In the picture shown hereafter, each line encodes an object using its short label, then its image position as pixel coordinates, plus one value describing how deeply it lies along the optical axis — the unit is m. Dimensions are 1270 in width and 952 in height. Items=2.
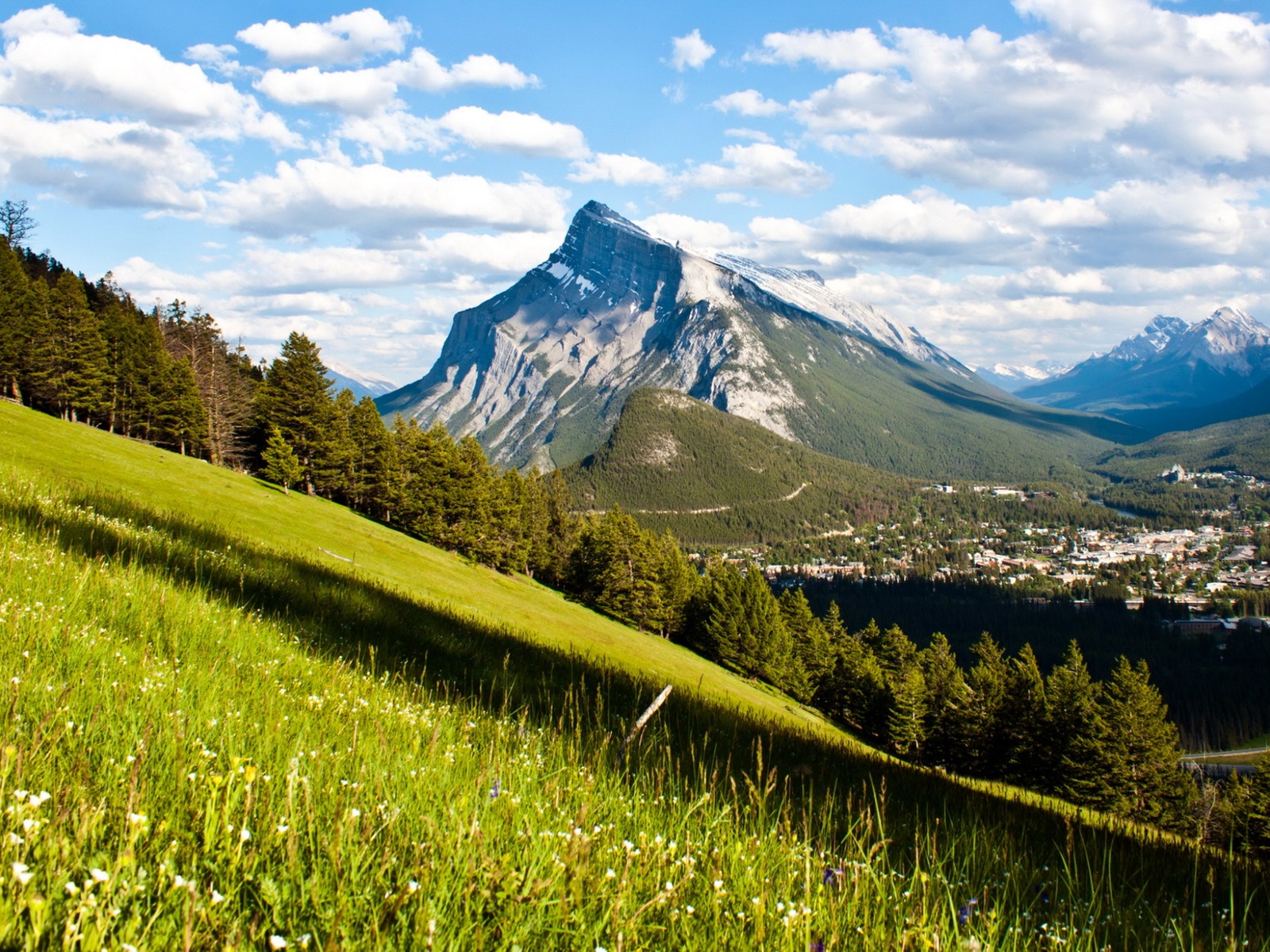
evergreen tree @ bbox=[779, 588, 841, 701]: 61.69
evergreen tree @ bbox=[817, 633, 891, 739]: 53.34
